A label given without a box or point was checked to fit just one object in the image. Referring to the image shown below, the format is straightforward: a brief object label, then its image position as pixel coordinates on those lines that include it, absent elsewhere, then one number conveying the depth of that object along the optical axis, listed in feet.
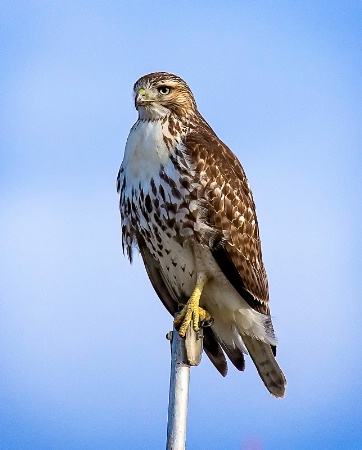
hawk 46.98
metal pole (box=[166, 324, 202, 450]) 42.78
